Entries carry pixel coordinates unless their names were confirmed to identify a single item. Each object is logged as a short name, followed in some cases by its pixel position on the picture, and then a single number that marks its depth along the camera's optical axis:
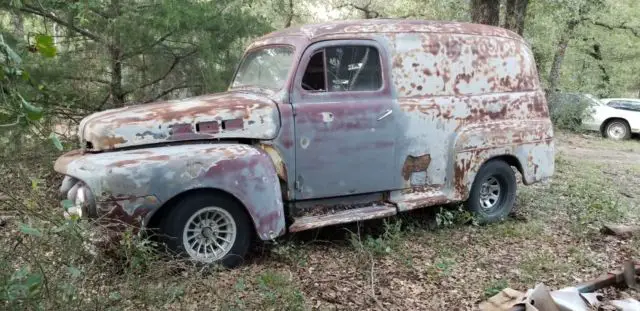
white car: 17.03
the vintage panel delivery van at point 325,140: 4.36
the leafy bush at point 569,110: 17.33
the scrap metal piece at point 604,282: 4.30
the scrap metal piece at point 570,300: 3.77
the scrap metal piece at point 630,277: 4.53
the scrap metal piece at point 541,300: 3.72
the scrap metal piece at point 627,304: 3.89
